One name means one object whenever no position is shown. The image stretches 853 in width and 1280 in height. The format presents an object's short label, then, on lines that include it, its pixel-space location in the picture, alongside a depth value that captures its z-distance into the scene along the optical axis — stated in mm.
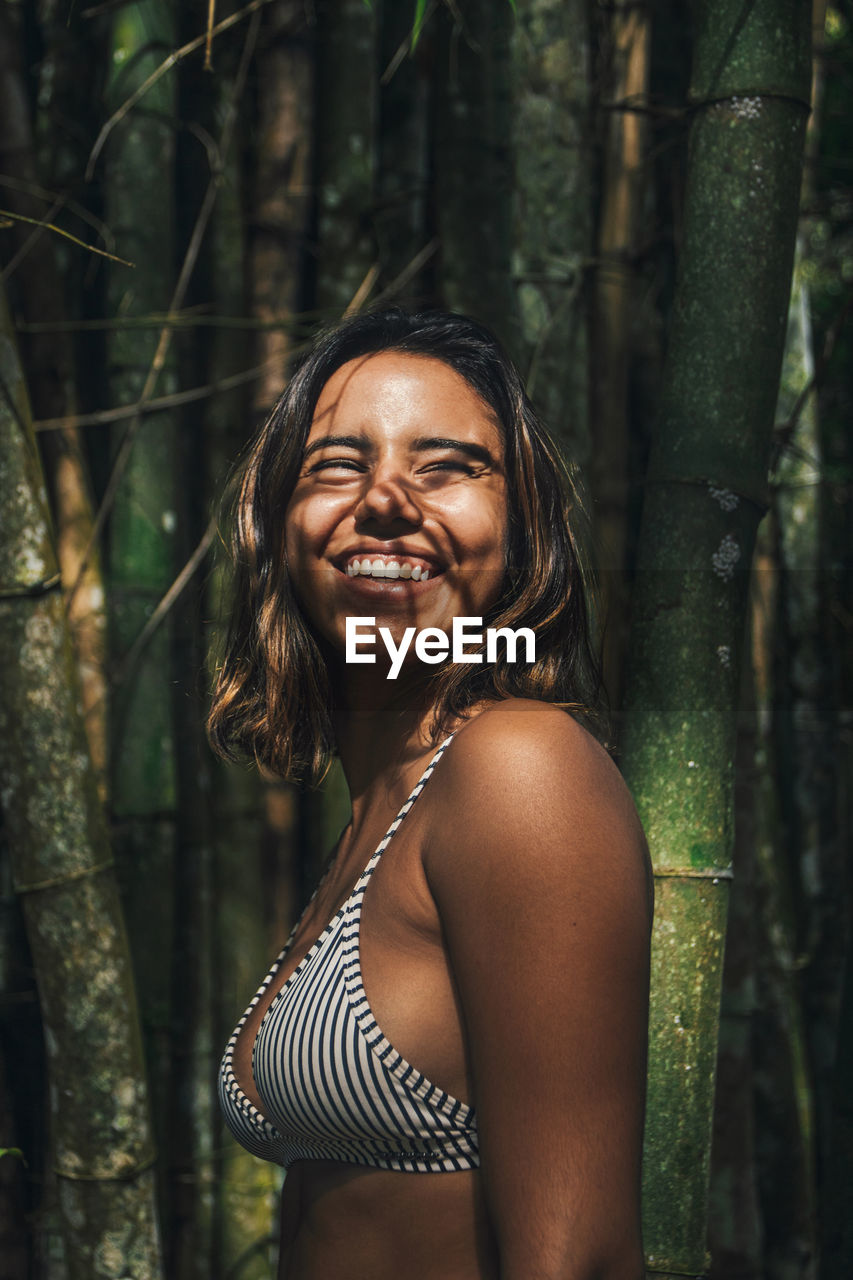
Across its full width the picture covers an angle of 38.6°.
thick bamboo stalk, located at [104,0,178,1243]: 2275
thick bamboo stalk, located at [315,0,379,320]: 2389
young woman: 848
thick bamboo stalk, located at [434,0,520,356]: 2281
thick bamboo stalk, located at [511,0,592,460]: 2064
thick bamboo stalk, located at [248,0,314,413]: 2457
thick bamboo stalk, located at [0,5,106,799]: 2293
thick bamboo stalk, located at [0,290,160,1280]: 1562
